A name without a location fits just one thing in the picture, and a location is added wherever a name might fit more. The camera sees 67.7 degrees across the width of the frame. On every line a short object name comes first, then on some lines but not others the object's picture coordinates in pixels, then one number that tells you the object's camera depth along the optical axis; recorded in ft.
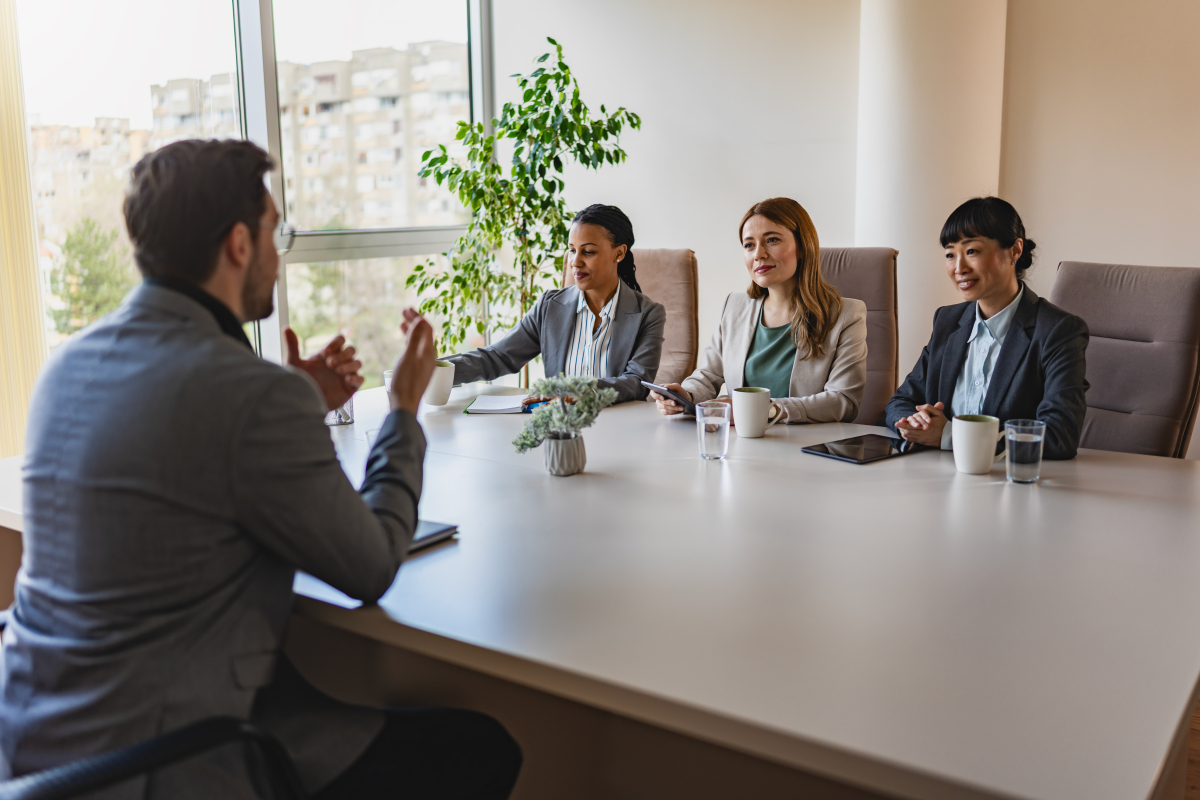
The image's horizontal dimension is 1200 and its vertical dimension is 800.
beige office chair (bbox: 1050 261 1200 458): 7.36
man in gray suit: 3.02
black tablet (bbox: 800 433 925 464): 5.94
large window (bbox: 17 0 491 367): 10.07
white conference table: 2.71
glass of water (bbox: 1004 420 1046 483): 5.24
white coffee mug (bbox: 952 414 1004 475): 5.45
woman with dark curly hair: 9.04
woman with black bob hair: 6.10
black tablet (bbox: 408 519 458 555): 4.31
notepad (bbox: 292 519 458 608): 3.75
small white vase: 5.62
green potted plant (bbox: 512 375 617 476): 5.61
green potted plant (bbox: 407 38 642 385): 13.11
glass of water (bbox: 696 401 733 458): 5.91
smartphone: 7.08
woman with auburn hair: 7.87
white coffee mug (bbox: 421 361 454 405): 7.88
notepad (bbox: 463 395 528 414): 7.66
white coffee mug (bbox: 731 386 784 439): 6.63
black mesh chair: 2.52
